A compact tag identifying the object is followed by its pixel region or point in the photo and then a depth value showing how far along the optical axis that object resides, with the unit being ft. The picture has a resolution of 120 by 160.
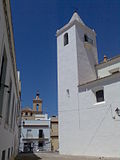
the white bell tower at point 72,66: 51.83
